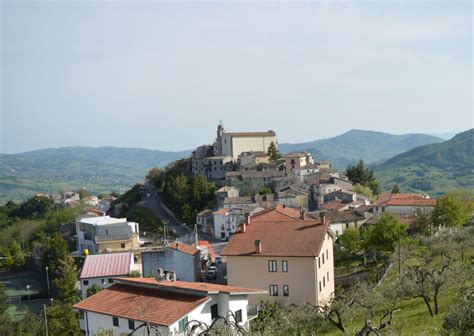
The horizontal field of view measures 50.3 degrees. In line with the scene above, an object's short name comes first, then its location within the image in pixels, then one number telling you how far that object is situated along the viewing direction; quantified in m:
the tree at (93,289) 42.56
